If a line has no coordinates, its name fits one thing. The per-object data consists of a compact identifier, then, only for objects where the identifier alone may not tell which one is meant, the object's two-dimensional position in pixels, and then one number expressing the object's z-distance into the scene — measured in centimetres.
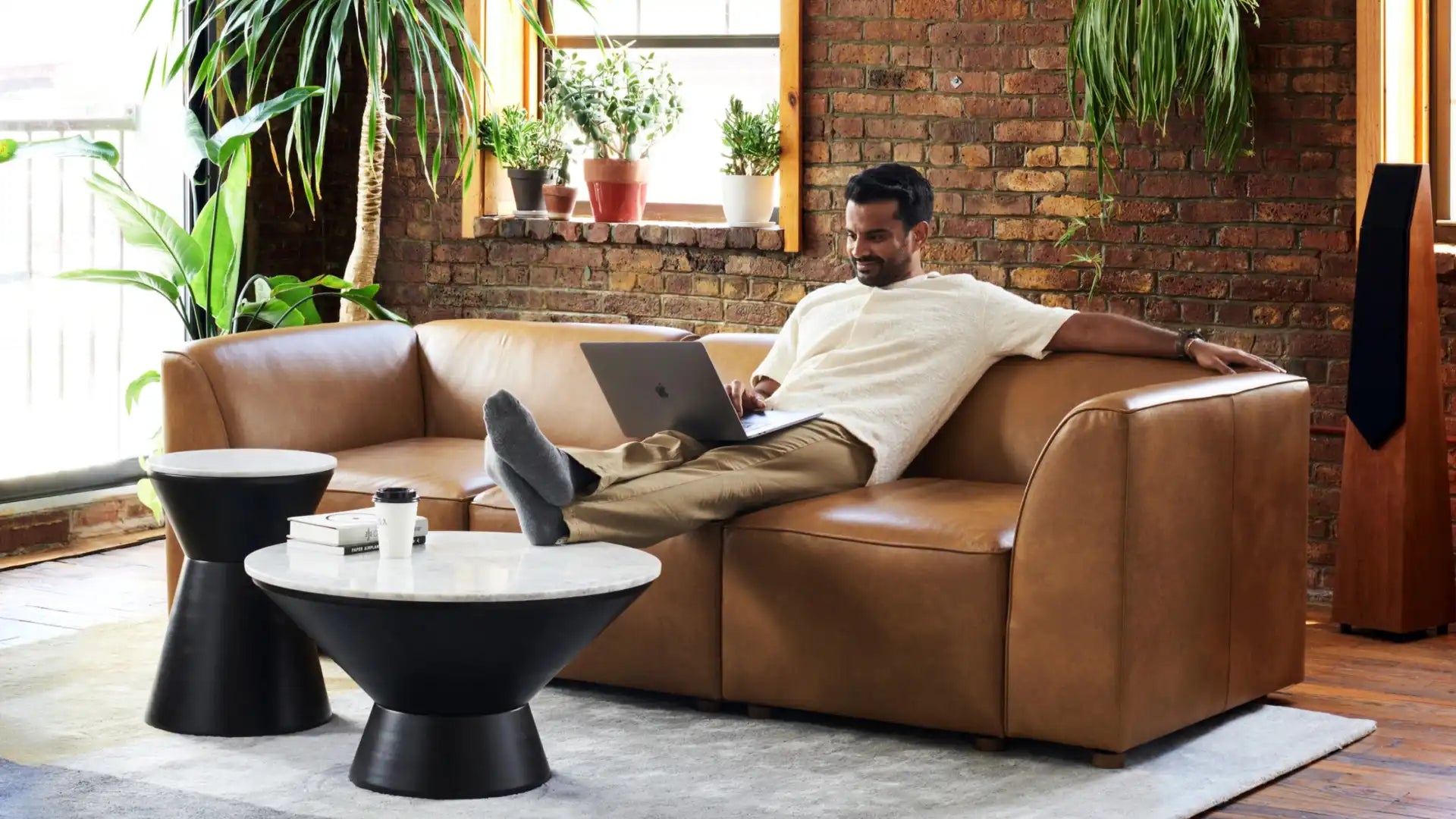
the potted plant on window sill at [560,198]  587
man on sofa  350
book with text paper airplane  315
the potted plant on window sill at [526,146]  586
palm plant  501
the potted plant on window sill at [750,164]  547
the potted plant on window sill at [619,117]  571
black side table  346
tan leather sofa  325
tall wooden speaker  434
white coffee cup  312
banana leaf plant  507
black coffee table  287
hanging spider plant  454
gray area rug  303
